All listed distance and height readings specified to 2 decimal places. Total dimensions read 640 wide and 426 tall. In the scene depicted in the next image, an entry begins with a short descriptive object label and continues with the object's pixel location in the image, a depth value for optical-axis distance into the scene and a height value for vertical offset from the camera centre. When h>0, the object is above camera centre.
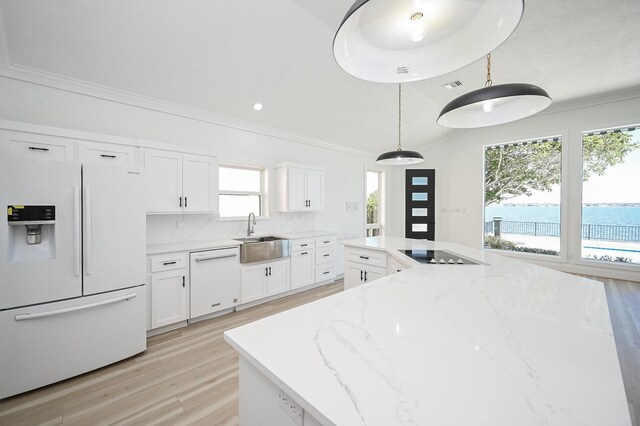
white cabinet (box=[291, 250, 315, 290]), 3.91 -0.89
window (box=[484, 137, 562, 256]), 4.94 +0.33
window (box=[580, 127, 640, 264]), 4.27 +0.29
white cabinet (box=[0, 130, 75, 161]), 2.09 +0.56
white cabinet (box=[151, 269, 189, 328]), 2.63 -0.92
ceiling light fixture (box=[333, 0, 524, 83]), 0.81 +0.63
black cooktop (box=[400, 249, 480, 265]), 2.02 -0.39
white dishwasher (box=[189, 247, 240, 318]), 2.91 -0.82
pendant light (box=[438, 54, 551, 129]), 1.28 +0.60
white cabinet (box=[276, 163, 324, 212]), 4.13 +0.41
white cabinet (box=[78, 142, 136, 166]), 2.41 +0.56
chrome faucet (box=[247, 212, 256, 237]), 3.90 -0.23
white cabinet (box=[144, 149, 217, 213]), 2.81 +0.34
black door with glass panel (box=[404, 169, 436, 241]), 6.39 +0.22
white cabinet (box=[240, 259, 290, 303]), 3.37 -0.95
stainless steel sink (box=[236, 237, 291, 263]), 3.32 -0.52
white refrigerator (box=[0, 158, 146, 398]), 1.81 -0.46
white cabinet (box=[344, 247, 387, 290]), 2.73 -0.61
